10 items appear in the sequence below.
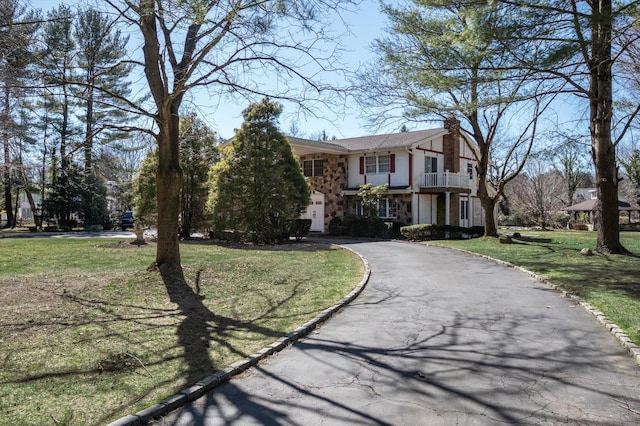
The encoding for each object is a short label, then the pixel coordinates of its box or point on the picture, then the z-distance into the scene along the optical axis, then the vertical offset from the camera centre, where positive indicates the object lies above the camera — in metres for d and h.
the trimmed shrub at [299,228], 21.98 -0.52
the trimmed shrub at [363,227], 24.78 -0.58
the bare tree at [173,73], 8.05 +2.77
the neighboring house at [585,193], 69.20 +3.32
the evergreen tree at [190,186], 21.55 +1.49
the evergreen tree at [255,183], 19.81 +1.46
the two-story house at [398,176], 26.28 +2.36
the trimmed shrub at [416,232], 22.78 -0.79
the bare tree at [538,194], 44.97 +2.02
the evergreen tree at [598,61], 9.48 +3.59
